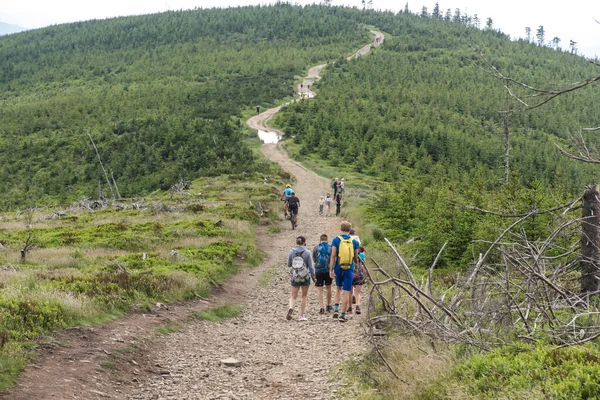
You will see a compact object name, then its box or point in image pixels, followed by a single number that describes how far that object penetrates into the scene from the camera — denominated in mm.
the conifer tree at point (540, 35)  185675
